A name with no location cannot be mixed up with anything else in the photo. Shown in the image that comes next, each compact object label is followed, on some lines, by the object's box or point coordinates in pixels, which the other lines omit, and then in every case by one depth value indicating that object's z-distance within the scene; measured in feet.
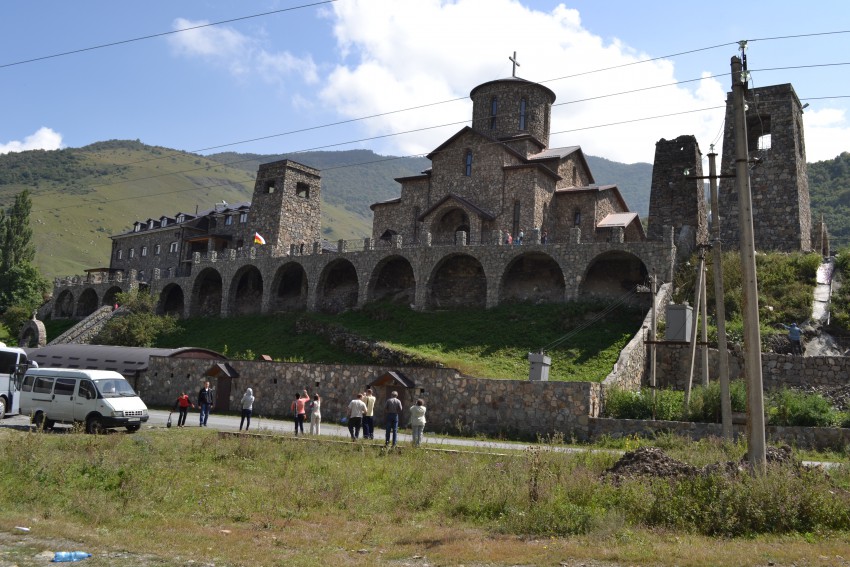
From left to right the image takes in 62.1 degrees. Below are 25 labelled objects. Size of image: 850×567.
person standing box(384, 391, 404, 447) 57.73
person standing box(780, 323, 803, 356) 82.69
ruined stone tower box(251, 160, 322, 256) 170.19
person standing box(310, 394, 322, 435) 66.54
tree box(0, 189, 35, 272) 201.67
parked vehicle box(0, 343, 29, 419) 75.36
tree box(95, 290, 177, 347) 136.67
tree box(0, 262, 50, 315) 190.90
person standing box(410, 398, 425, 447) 57.77
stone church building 135.33
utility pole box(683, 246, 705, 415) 63.73
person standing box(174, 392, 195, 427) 71.05
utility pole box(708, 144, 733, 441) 53.67
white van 65.00
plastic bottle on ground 29.07
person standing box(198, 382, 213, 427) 73.05
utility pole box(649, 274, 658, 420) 73.09
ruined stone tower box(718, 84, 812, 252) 116.06
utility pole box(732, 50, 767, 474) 37.09
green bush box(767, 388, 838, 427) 60.49
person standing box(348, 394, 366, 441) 62.24
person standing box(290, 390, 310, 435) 65.81
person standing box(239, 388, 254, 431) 69.02
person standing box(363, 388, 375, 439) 63.05
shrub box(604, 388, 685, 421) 65.87
